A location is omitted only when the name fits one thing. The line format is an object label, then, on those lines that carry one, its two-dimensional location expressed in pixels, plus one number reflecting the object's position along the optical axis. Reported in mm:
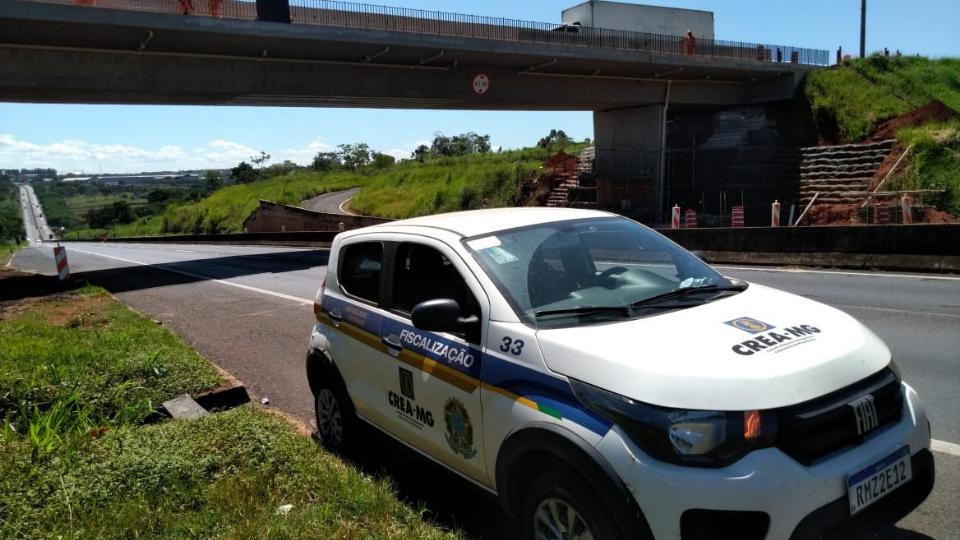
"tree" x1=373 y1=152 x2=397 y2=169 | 85094
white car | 2631
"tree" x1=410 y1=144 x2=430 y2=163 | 79425
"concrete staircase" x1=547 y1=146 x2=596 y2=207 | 37594
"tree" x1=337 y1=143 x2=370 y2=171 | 97688
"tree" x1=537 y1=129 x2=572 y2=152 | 59462
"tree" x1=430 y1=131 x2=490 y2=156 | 97812
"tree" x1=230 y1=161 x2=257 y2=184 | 123269
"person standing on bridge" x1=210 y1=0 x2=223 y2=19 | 21047
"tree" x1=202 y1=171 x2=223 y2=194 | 142650
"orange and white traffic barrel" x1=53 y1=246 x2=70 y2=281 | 19172
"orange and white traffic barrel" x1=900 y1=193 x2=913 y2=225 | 18953
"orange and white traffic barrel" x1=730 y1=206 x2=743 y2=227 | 24578
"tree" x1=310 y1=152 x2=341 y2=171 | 109688
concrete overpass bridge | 20734
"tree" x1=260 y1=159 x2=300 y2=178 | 120275
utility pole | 42978
